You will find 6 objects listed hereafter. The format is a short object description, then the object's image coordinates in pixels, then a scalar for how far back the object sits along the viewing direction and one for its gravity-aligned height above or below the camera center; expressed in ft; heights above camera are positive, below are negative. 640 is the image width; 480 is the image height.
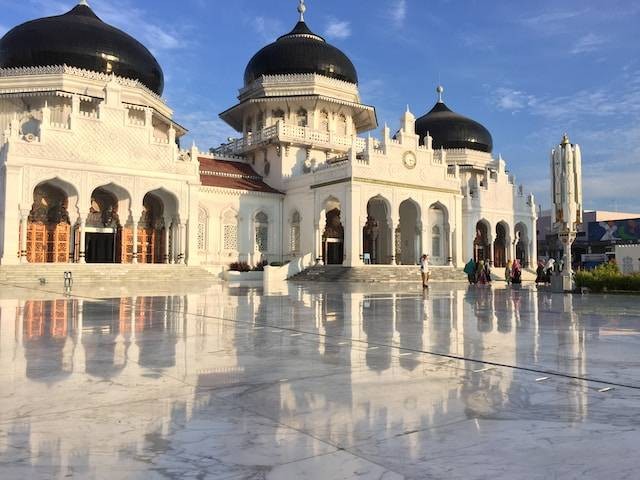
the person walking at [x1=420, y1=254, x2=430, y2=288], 65.75 -0.28
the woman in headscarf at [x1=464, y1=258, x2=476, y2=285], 83.46 -0.68
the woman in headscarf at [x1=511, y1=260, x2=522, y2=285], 82.53 -1.16
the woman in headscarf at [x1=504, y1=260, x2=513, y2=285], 84.43 -0.87
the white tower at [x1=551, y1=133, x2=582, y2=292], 61.82 +8.12
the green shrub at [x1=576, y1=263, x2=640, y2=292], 55.72 -1.49
